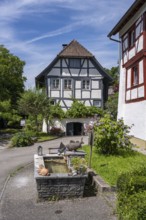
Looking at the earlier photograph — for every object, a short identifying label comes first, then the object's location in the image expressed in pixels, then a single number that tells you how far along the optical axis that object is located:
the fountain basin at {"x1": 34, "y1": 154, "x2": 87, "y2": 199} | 4.74
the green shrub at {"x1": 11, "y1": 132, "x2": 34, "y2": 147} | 12.89
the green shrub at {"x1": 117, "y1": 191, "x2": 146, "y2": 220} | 2.83
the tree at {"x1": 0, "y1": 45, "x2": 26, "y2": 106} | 20.71
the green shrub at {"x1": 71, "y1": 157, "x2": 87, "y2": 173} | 4.92
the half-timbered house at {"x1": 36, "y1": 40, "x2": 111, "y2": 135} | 18.74
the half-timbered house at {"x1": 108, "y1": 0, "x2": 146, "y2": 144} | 9.55
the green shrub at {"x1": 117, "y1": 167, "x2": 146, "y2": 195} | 3.45
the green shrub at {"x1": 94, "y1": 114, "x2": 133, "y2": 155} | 7.17
